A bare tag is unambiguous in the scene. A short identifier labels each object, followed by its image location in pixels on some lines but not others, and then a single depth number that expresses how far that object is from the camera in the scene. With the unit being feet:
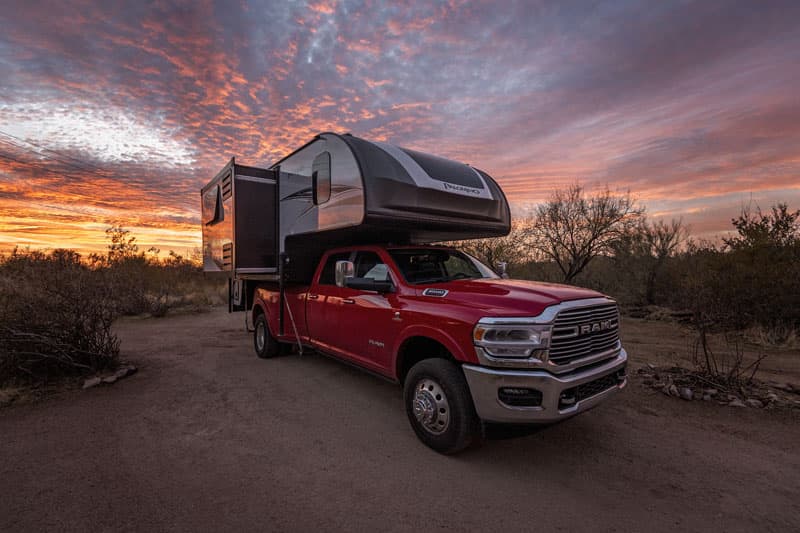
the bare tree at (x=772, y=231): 32.30
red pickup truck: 10.64
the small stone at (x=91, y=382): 18.11
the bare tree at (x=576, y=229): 53.78
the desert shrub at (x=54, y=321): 17.89
